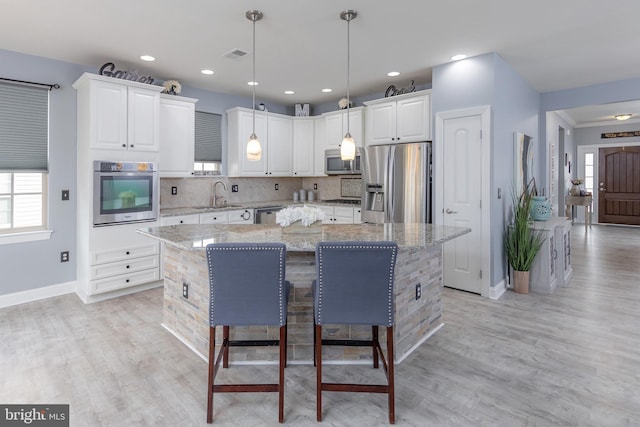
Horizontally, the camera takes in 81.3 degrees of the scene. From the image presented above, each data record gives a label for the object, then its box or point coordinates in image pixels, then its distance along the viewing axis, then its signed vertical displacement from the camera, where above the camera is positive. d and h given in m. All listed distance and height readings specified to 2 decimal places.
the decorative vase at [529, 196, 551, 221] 4.56 -0.05
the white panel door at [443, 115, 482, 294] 4.02 +0.09
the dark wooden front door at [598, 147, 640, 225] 9.12 +0.48
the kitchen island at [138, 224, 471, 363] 2.49 -0.59
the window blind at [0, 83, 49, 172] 3.69 +0.80
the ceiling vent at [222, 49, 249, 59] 3.79 +1.57
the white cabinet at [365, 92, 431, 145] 4.52 +1.10
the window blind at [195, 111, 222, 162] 5.31 +0.99
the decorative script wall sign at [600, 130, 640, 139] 8.82 +1.71
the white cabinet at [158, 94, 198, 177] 4.64 +0.89
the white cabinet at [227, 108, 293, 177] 5.49 +0.97
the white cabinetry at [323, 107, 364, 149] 5.42 +1.20
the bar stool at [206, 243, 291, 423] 1.93 -0.46
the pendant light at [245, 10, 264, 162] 2.94 +0.51
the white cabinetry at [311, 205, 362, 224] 5.28 -0.13
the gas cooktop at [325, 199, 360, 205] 5.49 +0.07
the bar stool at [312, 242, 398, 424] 1.94 -0.46
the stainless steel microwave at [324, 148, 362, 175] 5.55 +0.62
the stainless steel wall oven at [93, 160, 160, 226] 3.86 +0.14
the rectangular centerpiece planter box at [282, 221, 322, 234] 2.66 -0.16
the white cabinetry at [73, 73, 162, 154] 3.82 +0.99
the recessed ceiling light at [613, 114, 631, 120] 7.51 +1.79
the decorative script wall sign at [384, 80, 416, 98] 4.79 +1.50
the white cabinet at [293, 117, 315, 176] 6.18 +0.99
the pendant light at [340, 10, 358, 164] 2.93 +0.49
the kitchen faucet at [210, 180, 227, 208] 5.52 +0.14
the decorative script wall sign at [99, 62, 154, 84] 3.98 +1.43
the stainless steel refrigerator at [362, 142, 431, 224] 4.41 +0.27
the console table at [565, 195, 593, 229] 8.50 +0.06
